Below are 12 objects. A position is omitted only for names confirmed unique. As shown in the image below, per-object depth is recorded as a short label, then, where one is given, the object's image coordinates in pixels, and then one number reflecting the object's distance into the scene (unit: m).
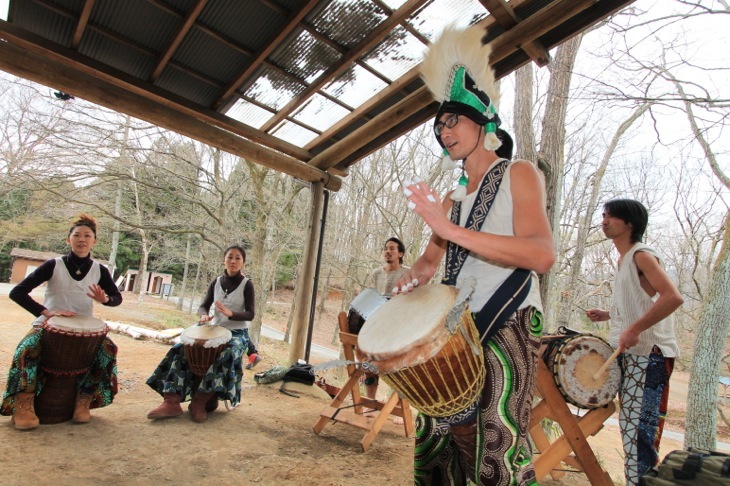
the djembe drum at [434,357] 1.31
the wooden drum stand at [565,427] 2.68
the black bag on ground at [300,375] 5.68
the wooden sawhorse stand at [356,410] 3.85
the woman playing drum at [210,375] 3.98
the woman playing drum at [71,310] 3.29
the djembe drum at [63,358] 3.35
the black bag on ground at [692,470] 1.62
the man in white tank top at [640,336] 2.42
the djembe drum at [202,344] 3.94
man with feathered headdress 1.30
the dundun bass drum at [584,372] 2.66
